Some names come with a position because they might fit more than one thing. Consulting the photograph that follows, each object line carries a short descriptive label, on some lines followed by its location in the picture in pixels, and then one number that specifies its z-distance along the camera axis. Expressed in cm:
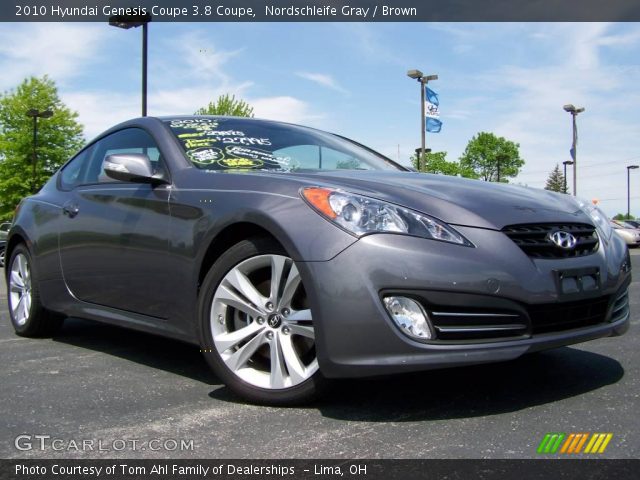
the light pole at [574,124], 3562
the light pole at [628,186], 7169
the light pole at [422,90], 2145
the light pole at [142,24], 1458
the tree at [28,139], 3919
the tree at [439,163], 6761
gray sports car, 268
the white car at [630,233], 2777
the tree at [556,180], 10044
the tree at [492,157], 8338
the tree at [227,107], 3576
